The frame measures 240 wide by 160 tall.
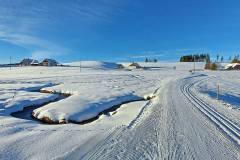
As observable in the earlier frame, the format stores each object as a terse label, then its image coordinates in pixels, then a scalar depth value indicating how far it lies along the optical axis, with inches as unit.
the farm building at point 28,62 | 2583.6
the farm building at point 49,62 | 2441.1
